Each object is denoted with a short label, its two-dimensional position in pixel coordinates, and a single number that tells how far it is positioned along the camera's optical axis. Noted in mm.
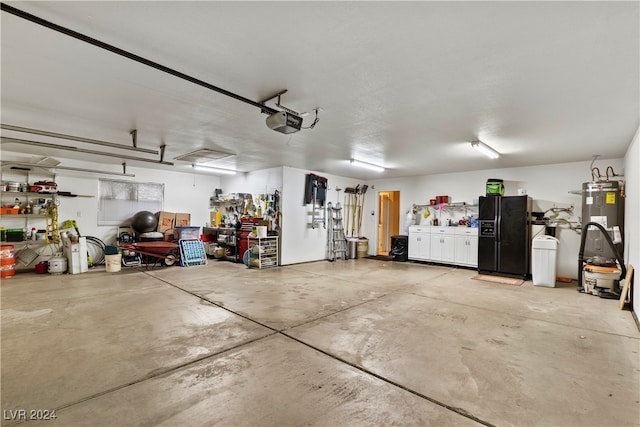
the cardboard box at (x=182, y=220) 9002
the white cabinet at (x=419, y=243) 8391
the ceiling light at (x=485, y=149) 4995
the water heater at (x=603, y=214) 5309
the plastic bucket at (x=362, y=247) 9604
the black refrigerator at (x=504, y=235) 6535
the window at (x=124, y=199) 7809
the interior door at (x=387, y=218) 10891
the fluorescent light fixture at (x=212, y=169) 8040
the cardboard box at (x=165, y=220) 8531
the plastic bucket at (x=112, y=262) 6688
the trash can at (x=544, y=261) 5786
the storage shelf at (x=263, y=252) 7449
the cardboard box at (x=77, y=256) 6430
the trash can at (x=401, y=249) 8883
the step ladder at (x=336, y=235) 8925
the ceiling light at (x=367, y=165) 6887
